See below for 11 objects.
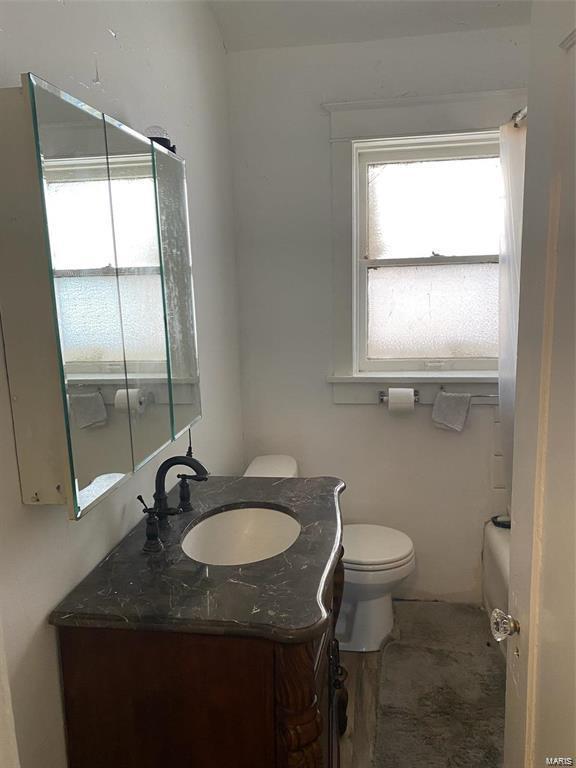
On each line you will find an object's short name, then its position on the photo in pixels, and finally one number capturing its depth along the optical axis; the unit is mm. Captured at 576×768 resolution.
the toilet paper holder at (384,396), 2542
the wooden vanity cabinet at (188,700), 1079
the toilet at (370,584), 2242
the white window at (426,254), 2500
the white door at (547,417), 768
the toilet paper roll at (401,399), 2496
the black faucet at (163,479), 1453
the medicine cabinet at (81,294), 973
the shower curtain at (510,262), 2152
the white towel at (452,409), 2488
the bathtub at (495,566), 2242
